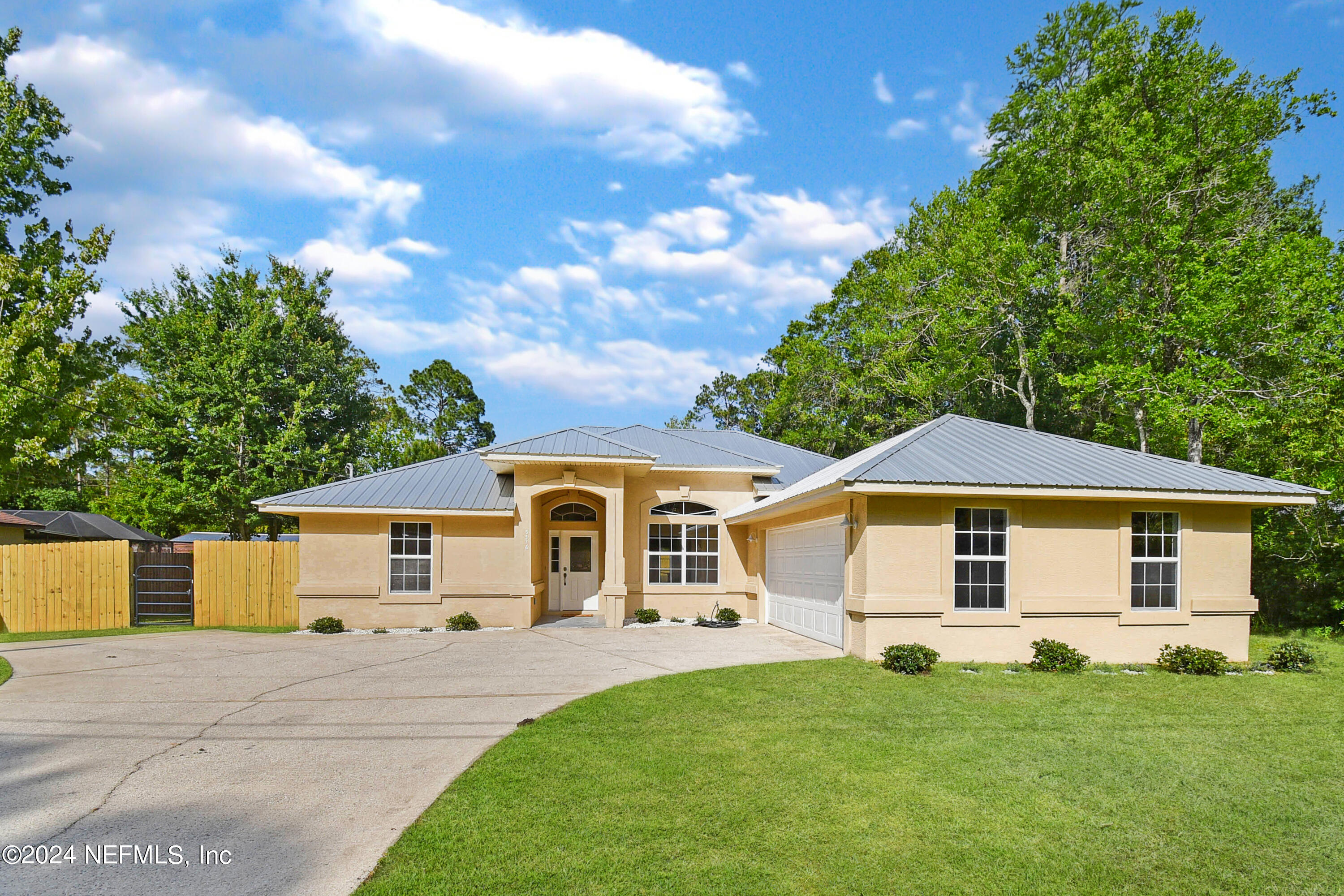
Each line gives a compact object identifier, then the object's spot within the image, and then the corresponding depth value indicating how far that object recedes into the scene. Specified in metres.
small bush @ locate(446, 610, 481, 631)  17.06
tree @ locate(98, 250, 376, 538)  24.38
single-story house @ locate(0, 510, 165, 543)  27.95
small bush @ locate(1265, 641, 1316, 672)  11.86
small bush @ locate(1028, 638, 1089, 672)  11.30
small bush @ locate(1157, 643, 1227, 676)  11.28
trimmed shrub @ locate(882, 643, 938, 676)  10.70
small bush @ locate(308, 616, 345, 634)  16.58
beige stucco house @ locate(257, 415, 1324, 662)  11.88
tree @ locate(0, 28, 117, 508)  17.27
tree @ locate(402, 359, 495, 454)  45.69
